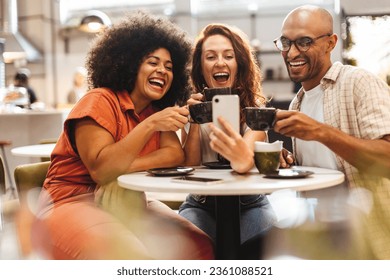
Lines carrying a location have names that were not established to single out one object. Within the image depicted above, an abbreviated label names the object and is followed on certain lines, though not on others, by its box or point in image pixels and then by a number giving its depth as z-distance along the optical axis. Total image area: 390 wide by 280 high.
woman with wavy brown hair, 1.56
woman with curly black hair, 1.27
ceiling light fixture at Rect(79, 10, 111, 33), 3.81
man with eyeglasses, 1.38
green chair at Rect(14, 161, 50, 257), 1.63
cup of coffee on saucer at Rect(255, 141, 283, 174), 1.25
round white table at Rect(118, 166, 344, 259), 1.06
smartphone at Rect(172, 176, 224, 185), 1.12
